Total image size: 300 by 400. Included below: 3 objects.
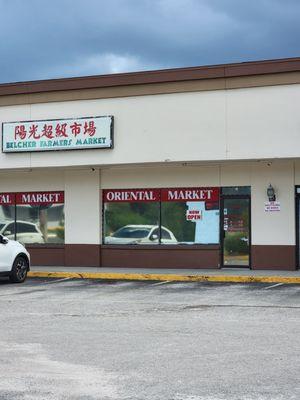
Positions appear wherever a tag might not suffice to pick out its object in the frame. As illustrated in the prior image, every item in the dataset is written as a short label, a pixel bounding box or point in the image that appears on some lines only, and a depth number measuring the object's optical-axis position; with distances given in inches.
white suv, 683.4
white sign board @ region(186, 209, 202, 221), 842.2
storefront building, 763.4
